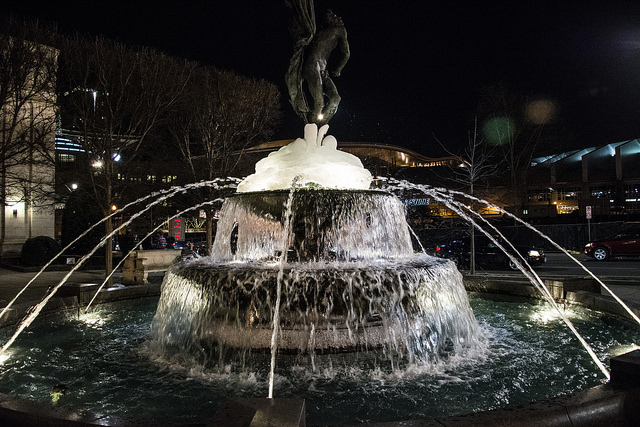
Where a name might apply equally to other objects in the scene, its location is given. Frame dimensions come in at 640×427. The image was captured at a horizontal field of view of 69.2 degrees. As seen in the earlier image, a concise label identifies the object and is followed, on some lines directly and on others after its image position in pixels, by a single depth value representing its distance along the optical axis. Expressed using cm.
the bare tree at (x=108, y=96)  1492
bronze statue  916
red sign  3512
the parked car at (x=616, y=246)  2368
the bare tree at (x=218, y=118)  2205
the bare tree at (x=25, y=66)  1376
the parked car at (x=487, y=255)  2062
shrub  2189
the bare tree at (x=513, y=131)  3778
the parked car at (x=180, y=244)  3347
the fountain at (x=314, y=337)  476
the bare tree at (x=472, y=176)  1620
